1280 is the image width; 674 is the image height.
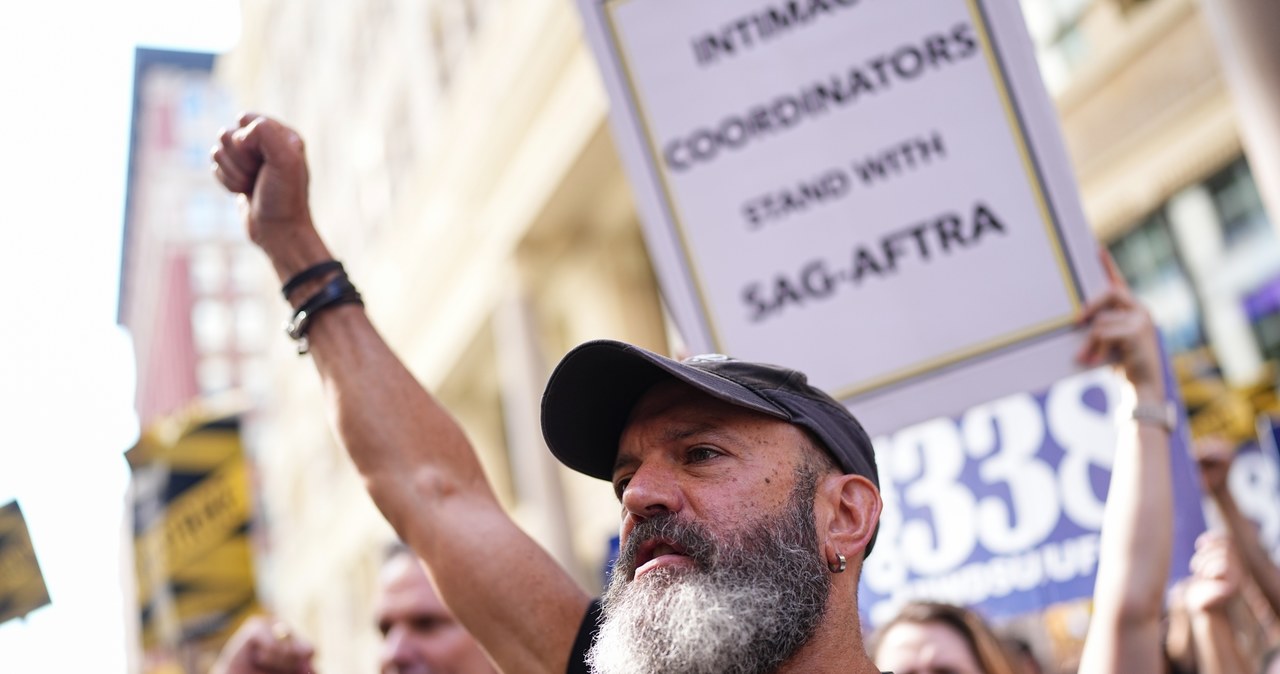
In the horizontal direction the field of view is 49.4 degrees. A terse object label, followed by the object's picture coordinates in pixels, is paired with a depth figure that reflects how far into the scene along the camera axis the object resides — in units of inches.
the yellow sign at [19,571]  92.1
